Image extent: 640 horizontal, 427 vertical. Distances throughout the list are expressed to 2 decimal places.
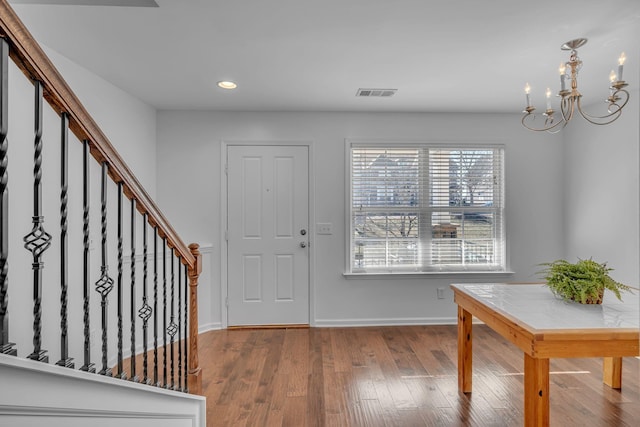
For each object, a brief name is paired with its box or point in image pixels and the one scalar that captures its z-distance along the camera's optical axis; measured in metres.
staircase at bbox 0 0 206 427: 0.84
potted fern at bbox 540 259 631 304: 2.02
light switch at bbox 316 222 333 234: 3.95
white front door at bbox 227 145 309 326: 3.92
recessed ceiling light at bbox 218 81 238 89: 3.01
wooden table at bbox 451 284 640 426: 1.62
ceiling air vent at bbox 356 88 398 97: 3.23
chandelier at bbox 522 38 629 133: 1.88
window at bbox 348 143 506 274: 4.00
